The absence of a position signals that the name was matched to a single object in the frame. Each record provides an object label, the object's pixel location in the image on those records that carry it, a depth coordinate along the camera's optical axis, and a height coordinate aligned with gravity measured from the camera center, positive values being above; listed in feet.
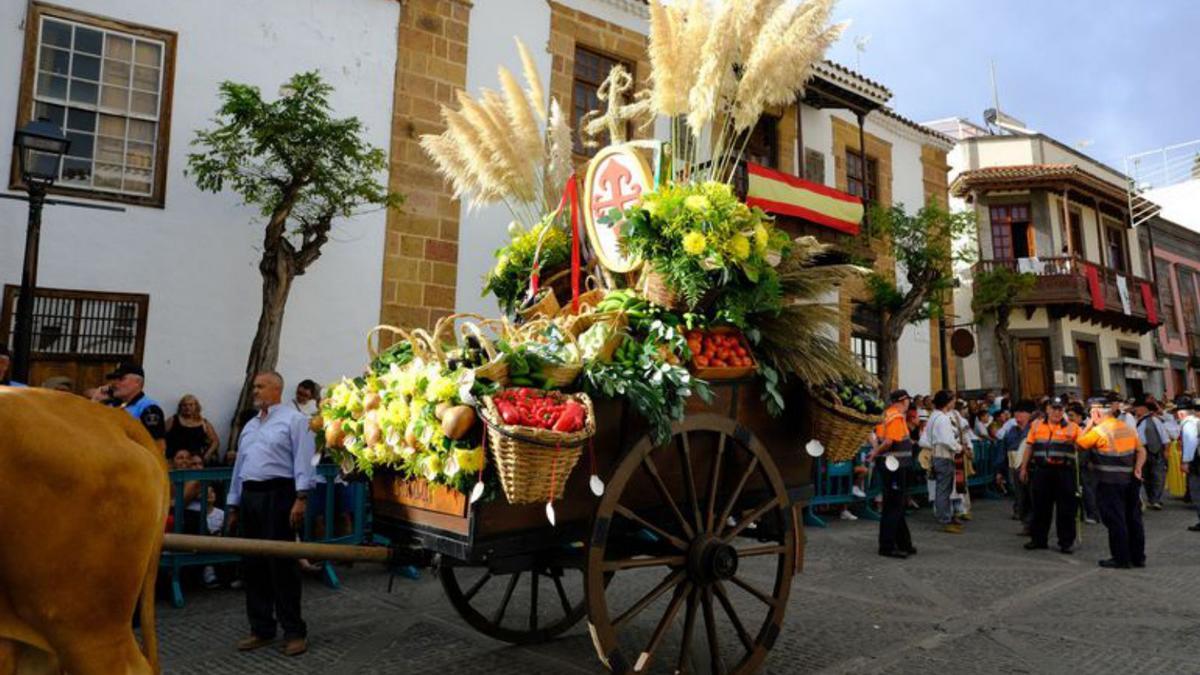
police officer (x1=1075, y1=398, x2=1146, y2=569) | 24.35 -1.66
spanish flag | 41.52 +13.32
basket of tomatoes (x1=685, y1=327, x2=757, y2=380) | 12.10 +1.26
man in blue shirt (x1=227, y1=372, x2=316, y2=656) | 15.16 -1.47
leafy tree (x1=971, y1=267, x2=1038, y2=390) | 59.67 +11.20
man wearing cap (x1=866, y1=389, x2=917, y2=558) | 25.66 -1.81
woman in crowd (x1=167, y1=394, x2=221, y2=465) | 24.66 -0.25
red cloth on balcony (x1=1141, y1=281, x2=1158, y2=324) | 78.54 +13.89
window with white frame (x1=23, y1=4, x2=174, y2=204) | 27.84 +12.15
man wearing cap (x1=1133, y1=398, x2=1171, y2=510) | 38.17 +0.04
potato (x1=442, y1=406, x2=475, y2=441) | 9.68 +0.09
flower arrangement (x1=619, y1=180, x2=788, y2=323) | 11.73 +2.97
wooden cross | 15.34 +6.51
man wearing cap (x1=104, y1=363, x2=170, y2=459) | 19.69 +0.64
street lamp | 21.72 +6.54
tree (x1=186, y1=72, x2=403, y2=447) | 26.55 +9.21
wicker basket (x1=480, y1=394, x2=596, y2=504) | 9.35 -0.34
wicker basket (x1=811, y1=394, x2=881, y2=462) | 13.01 +0.10
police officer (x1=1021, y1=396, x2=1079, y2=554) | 27.04 -1.43
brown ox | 6.85 -1.05
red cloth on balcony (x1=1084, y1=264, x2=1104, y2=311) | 70.13 +13.82
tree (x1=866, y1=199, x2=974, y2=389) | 48.65 +11.08
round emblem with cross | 13.37 +4.29
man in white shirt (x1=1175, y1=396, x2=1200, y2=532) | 35.32 -0.32
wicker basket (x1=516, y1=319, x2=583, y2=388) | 10.69 +0.83
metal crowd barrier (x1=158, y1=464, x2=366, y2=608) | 18.90 -2.39
